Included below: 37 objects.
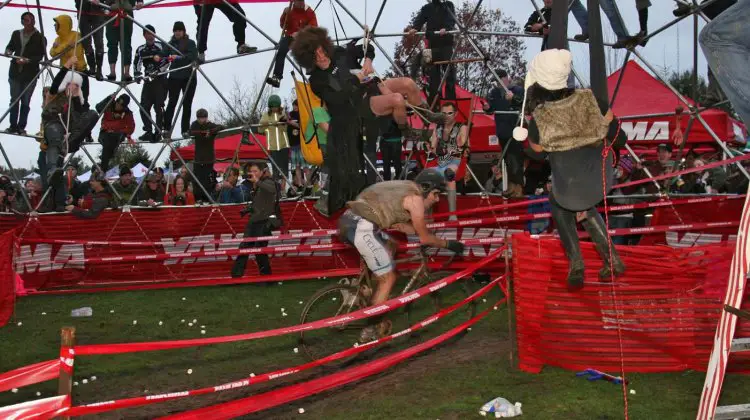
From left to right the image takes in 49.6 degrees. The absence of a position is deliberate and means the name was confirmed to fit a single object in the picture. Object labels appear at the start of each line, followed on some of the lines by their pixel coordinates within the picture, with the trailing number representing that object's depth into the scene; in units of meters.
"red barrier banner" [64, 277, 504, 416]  4.27
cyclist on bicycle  7.45
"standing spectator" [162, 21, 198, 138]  14.27
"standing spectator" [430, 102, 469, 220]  11.53
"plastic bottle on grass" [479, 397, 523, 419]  5.76
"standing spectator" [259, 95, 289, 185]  13.39
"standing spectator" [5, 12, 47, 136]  13.91
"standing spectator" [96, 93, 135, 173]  14.56
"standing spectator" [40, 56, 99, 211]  13.92
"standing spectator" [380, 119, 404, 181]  12.49
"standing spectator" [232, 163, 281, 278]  11.66
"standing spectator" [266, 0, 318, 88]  12.87
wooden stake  4.20
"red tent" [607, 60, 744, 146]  16.06
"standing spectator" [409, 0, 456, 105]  12.58
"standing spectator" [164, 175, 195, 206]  14.86
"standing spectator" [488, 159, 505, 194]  13.96
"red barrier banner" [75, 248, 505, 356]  4.48
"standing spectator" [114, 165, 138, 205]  15.34
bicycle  7.70
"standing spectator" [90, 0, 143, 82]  14.20
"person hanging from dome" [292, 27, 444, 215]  8.48
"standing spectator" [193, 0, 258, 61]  13.81
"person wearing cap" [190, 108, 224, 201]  14.13
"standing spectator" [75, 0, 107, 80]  14.37
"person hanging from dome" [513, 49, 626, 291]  5.62
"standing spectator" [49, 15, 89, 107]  14.02
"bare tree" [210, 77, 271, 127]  35.50
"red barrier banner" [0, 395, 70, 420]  3.97
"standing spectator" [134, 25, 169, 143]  14.17
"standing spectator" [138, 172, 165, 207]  14.84
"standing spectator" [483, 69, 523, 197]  12.21
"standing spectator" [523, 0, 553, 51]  11.78
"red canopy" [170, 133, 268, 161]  21.38
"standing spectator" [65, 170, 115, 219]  12.60
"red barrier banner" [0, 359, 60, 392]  4.29
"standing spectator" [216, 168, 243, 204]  14.48
